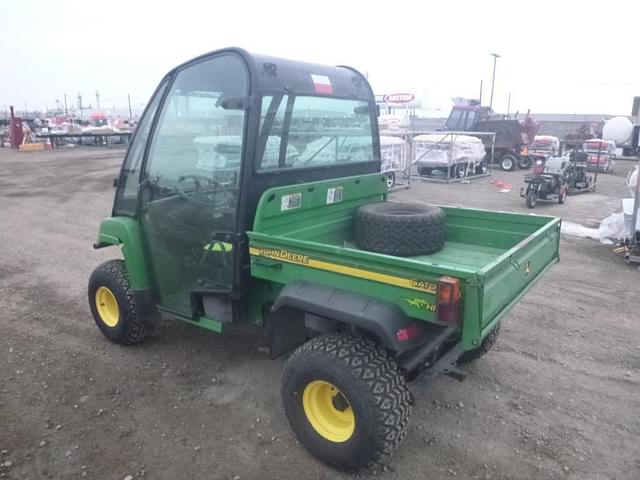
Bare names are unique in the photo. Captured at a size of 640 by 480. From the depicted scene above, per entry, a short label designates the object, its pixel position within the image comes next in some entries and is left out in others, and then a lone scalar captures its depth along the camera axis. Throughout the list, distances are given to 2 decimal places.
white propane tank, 20.41
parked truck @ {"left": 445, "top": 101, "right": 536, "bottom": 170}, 19.27
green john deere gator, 2.49
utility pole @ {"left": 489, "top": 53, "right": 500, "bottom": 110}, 36.74
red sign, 36.12
